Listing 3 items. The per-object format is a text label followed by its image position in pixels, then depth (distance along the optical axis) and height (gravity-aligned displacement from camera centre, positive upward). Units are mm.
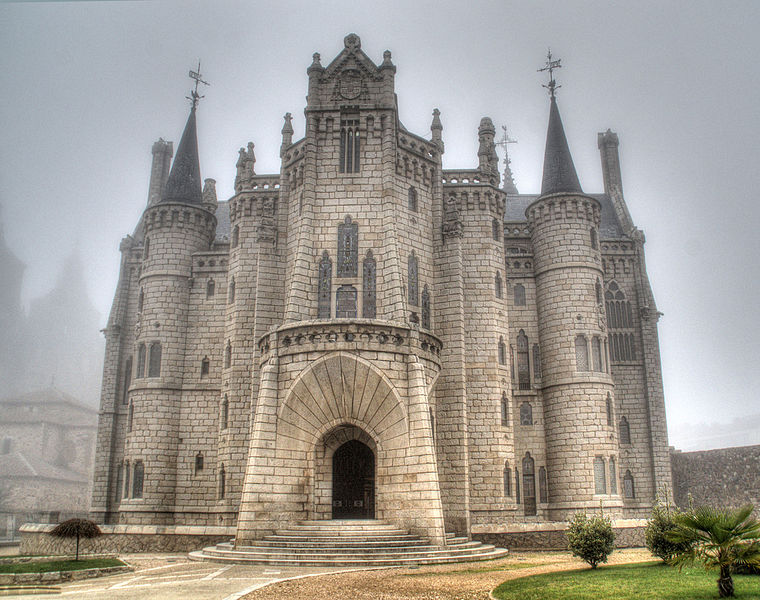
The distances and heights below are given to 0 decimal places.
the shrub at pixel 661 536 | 16359 -1473
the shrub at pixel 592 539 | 17047 -1581
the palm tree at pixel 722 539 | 11836 -1159
